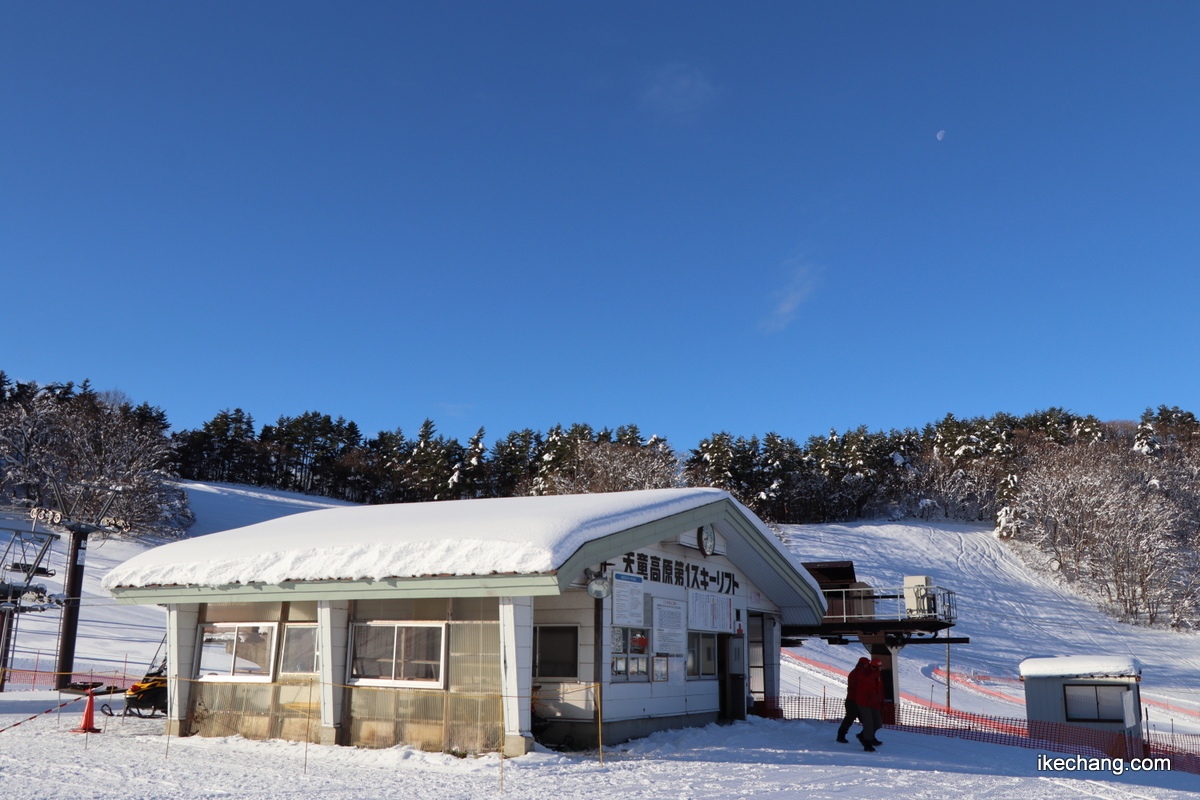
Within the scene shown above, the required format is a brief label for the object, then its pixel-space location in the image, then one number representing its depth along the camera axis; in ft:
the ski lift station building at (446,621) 37.42
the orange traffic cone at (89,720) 45.83
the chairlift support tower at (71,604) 66.39
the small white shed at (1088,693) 57.57
